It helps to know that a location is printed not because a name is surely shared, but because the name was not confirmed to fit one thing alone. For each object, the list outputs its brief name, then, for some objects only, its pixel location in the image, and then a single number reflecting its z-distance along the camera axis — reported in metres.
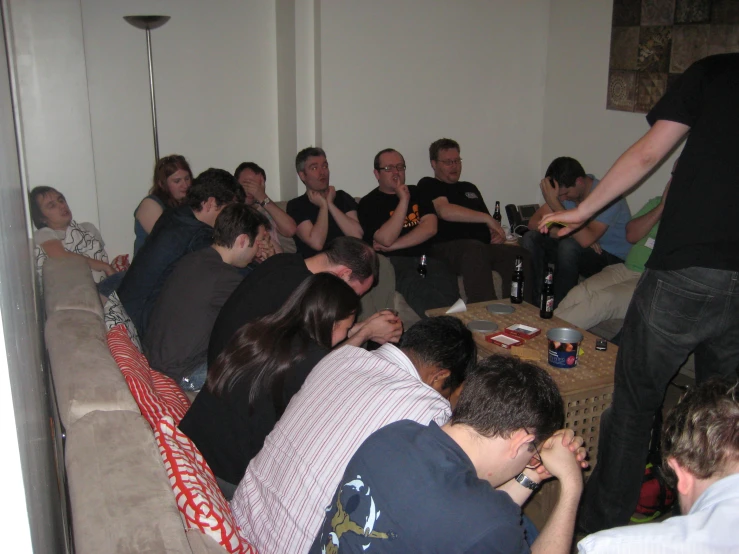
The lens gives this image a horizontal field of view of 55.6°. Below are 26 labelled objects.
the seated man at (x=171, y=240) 3.16
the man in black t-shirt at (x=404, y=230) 4.08
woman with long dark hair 1.90
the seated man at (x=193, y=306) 2.74
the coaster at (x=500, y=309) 3.29
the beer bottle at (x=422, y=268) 4.16
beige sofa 1.23
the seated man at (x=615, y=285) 3.60
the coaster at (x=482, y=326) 3.03
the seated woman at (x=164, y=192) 3.99
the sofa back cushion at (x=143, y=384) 2.00
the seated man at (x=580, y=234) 4.19
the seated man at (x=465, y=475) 1.15
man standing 1.78
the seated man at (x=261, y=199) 4.30
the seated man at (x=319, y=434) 1.50
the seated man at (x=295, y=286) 2.39
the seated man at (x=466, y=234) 4.22
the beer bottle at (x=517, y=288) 3.41
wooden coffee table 2.51
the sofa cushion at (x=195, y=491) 1.53
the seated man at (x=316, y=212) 4.25
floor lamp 4.16
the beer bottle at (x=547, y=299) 3.19
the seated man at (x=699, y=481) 1.05
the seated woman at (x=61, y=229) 4.07
